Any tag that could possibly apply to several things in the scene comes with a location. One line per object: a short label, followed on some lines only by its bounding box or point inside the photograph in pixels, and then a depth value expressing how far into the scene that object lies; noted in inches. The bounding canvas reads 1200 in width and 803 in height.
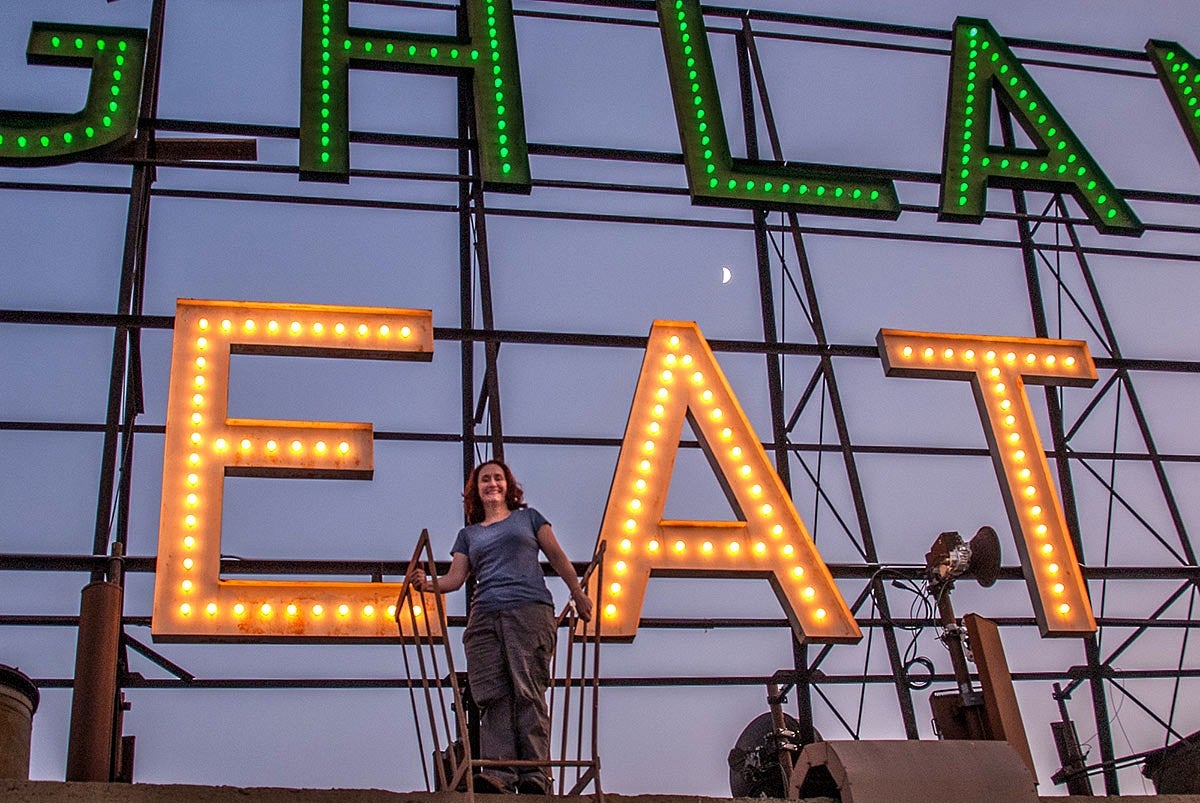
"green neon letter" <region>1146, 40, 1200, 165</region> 478.0
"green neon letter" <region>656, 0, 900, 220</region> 413.1
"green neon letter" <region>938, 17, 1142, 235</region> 434.6
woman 242.8
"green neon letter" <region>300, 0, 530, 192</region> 393.4
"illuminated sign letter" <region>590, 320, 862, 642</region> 310.7
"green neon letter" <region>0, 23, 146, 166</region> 366.6
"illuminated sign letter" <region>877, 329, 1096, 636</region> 330.6
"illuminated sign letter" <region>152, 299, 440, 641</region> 288.0
